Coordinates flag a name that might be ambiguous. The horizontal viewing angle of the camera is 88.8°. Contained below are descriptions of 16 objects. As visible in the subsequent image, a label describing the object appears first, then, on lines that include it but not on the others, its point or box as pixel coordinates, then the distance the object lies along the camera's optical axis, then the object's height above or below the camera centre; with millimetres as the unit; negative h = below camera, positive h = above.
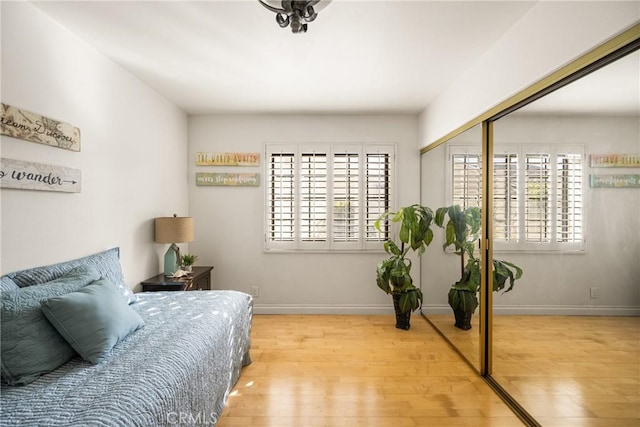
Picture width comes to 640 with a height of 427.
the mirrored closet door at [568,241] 1511 -151
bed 1254 -740
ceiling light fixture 1635 +1041
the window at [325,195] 4293 +251
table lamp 3348 -213
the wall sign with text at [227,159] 4297 +720
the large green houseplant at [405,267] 3676 -607
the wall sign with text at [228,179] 4293 +456
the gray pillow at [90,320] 1609 -555
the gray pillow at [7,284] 1681 -376
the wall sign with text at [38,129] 1824 +520
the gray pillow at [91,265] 1858 -365
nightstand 3137 -684
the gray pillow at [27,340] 1441 -594
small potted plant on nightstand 3574 -529
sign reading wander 1815 +225
